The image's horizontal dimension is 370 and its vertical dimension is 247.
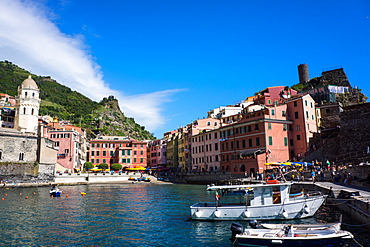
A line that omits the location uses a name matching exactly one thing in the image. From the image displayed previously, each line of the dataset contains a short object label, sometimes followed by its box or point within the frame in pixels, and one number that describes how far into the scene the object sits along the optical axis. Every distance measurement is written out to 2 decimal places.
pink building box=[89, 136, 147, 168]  90.38
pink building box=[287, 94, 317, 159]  54.35
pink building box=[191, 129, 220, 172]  64.72
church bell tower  75.62
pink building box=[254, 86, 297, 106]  71.09
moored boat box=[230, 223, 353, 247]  13.62
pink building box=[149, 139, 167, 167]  96.75
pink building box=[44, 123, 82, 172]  74.88
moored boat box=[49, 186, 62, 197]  39.86
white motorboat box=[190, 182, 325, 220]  21.05
